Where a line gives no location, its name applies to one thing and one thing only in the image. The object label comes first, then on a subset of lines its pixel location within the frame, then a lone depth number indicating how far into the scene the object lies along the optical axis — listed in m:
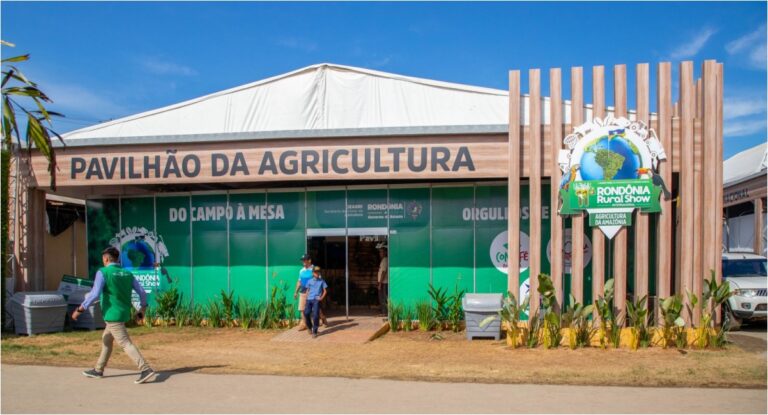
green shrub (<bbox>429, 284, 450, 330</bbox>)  14.01
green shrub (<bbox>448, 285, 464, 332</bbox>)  13.72
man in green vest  8.38
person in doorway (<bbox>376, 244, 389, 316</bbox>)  15.49
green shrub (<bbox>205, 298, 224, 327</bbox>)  14.66
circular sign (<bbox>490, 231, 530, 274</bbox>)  14.46
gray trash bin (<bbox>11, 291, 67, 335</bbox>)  13.26
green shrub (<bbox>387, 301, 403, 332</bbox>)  13.81
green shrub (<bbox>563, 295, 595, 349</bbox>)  11.37
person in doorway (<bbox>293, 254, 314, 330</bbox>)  13.33
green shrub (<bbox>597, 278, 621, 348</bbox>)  11.28
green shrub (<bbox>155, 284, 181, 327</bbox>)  15.12
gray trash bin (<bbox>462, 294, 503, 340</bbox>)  12.13
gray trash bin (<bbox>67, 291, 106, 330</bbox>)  14.30
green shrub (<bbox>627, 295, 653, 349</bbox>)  11.21
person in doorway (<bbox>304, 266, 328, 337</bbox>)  12.69
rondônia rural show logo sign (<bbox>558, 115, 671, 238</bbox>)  12.04
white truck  13.88
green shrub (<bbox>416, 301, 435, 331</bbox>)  13.75
